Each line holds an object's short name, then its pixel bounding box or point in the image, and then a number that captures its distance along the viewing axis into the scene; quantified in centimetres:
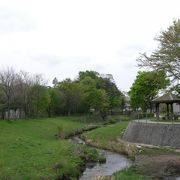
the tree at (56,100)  6085
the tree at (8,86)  4419
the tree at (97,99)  6324
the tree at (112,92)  7248
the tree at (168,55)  2987
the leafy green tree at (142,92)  5395
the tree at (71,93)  6217
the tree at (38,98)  5301
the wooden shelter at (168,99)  3344
